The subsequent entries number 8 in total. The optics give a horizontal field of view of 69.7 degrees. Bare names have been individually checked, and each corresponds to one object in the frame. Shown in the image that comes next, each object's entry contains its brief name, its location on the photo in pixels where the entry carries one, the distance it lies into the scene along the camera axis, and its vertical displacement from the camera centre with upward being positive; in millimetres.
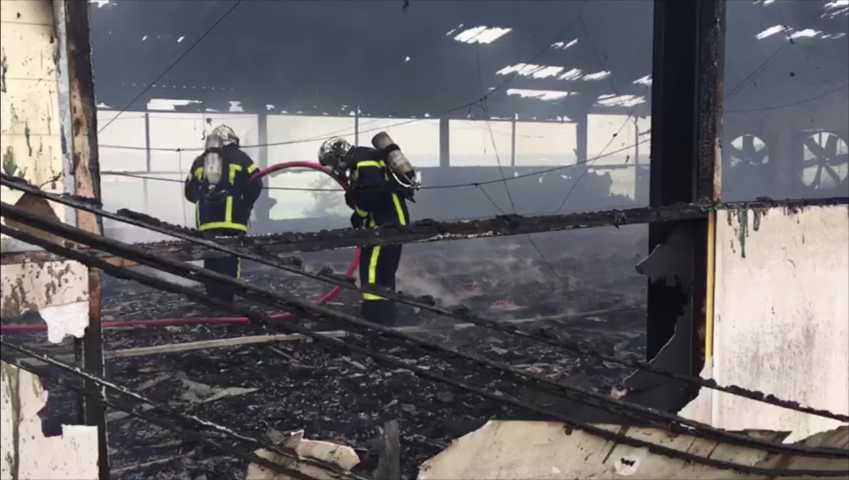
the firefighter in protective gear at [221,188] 6172 +158
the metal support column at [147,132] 17578 +2097
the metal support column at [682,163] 2615 +167
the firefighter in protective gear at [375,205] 5621 -25
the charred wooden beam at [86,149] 1543 +143
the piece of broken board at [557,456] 2139 -962
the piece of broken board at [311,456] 1804 -780
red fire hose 5578 -1091
